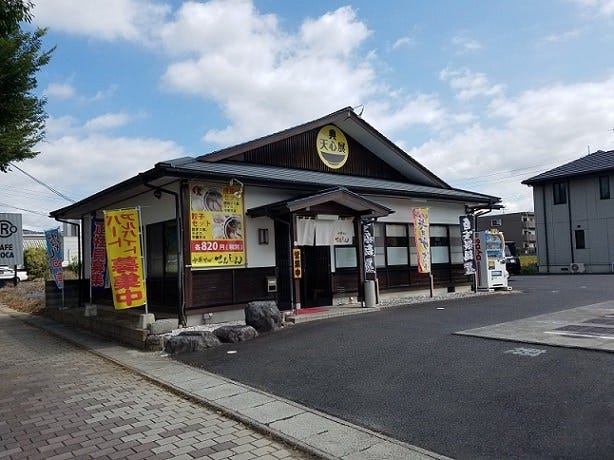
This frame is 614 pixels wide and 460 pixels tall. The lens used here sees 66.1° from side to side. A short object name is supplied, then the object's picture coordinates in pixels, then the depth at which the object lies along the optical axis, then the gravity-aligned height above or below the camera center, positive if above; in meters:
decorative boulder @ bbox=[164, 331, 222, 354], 8.80 -1.59
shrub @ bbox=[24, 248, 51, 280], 31.20 -0.01
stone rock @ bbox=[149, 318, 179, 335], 9.32 -1.34
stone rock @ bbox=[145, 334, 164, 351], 9.20 -1.61
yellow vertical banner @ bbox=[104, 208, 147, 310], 9.51 +0.06
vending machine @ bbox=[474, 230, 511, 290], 17.12 -0.57
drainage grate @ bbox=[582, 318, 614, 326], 9.17 -1.62
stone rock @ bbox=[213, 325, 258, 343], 9.30 -1.54
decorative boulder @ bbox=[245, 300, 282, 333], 9.96 -1.31
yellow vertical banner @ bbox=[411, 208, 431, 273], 14.75 +0.32
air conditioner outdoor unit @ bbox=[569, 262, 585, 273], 28.67 -1.63
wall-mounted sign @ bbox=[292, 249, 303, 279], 11.60 -0.25
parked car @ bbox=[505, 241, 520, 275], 29.38 -1.20
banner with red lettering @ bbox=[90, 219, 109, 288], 13.35 +0.14
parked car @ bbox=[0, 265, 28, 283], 28.25 -0.53
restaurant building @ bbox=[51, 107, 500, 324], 10.90 +0.84
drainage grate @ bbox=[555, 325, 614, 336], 8.08 -1.60
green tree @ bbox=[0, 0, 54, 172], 8.58 +3.55
